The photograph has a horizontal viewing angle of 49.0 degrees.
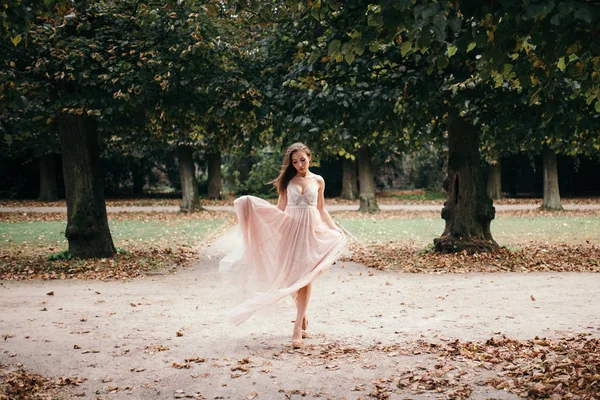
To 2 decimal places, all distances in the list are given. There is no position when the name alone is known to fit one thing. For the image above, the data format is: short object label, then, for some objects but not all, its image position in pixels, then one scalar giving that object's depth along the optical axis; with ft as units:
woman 22.47
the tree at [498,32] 13.03
